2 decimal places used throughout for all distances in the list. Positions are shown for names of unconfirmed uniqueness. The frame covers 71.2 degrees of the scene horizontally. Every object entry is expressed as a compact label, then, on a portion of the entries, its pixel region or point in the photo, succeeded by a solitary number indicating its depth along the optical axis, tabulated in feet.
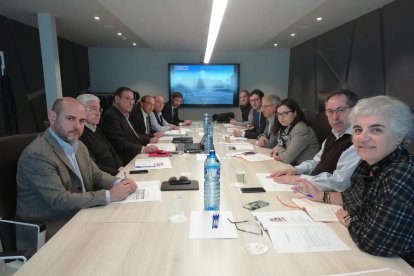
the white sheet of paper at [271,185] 5.93
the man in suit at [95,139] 8.15
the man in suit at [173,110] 19.20
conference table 3.26
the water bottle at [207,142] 9.49
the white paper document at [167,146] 10.21
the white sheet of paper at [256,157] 8.50
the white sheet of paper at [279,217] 4.32
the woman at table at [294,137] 8.68
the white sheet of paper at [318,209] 4.55
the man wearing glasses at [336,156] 5.73
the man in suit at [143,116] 14.06
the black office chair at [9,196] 4.70
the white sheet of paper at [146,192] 5.35
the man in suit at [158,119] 15.85
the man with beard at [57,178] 5.01
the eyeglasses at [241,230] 4.10
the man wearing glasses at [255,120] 13.24
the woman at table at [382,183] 3.40
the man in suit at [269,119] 10.87
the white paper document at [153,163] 7.67
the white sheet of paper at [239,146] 10.34
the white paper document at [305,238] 3.68
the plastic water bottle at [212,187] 4.81
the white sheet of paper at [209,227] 3.99
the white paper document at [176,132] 14.28
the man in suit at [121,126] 10.31
